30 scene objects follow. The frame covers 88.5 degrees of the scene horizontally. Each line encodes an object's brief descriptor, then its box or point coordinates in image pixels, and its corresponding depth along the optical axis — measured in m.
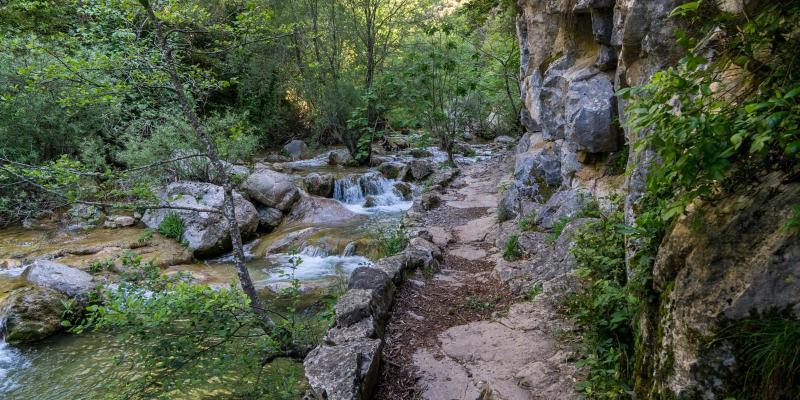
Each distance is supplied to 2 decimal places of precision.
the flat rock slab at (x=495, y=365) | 3.12
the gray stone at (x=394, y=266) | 5.17
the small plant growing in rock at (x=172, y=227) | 9.35
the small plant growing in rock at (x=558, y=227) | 5.50
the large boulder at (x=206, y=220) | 9.09
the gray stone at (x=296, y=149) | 17.60
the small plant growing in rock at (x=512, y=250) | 5.88
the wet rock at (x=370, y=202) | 12.61
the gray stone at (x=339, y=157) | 16.25
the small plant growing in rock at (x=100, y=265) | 3.46
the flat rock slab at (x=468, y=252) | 6.56
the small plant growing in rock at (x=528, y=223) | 6.31
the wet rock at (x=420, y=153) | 17.06
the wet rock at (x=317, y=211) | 11.08
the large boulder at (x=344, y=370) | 3.18
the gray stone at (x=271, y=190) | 11.36
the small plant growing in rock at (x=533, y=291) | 4.55
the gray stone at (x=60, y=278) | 6.56
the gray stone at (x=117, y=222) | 10.07
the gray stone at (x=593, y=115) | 5.60
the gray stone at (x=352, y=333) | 3.86
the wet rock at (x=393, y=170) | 14.38
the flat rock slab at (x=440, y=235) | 7.16
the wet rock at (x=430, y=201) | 9.95
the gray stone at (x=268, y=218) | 10.78
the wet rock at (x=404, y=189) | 13.28
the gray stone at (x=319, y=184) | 12.84
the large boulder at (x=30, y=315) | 5.70
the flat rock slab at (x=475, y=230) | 7.50
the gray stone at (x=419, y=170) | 14.23
